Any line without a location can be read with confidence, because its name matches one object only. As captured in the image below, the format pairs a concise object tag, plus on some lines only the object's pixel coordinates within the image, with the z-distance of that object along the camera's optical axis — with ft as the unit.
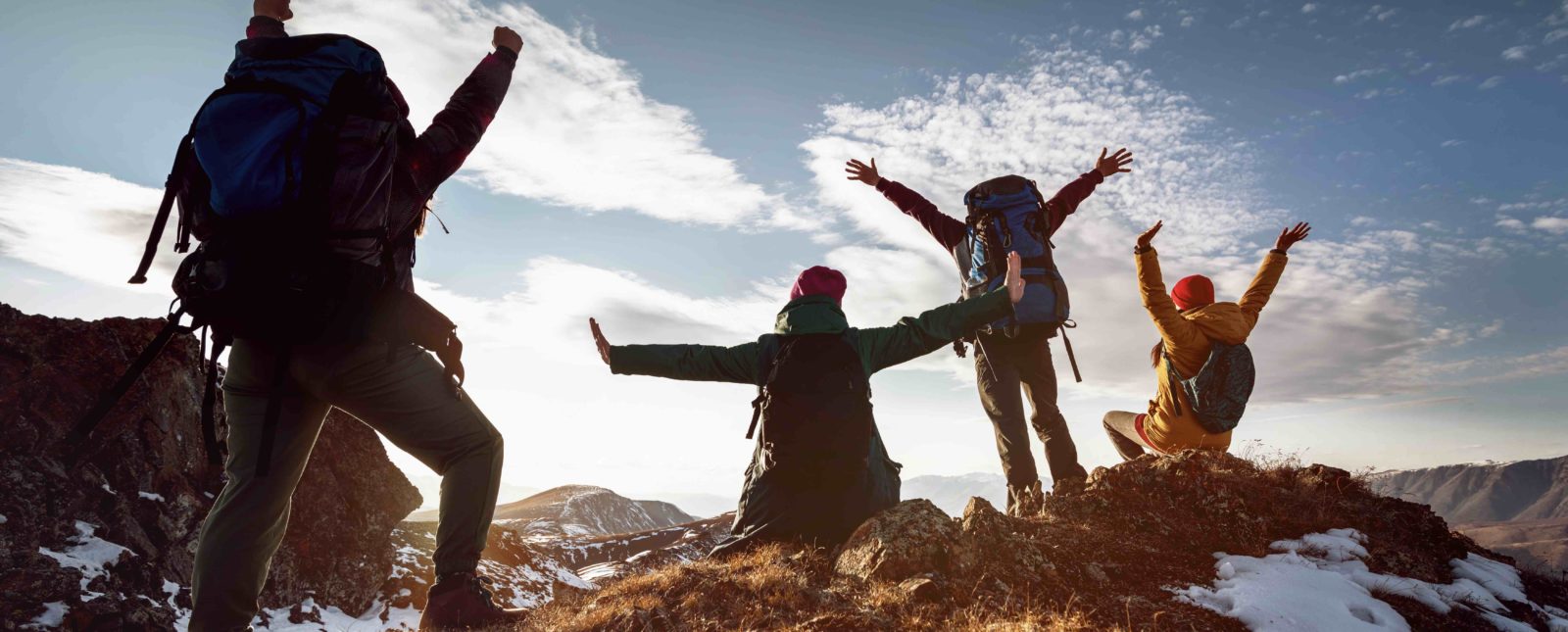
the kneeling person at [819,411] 18.69
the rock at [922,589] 15.07
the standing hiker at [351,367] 11.37
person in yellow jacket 24.43
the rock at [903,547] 16.40
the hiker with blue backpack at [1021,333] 25.23
